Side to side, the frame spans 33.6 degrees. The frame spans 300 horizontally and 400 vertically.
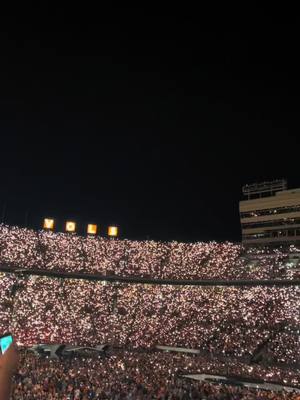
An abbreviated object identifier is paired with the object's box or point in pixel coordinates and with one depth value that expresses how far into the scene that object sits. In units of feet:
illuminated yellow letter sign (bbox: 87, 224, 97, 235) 205.36
